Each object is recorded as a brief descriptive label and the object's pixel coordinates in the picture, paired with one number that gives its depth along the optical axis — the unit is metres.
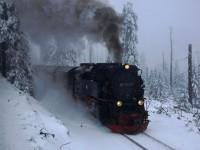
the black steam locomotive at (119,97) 16.92
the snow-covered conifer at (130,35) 46.28
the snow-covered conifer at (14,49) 18.38
